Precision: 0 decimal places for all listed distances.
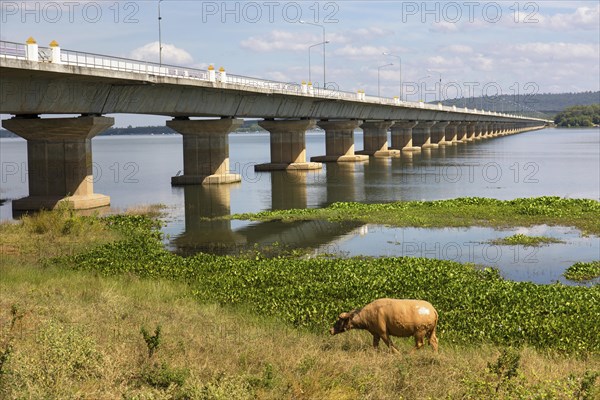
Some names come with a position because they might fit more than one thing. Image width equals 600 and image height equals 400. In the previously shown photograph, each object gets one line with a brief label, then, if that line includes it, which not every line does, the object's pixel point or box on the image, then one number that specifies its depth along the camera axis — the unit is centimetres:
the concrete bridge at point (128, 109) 3628
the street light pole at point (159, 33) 5521
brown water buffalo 1324
